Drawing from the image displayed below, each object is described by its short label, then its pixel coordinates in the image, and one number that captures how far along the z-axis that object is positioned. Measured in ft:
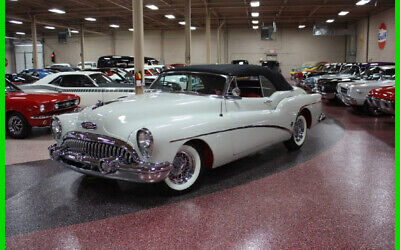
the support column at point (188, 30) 59.46
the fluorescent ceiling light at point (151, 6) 72.79
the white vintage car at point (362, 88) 35.40
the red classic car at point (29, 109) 25.41
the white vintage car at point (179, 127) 13.08
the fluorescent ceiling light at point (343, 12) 84.35
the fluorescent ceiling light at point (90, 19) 92.55
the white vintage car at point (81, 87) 32.32
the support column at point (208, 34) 77.19
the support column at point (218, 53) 100.50
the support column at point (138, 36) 38.70
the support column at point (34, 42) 83.25
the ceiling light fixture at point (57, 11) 77.97
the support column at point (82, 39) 98.91
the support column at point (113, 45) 125.90
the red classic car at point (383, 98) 26.35
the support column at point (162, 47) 122.93
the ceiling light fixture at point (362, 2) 68.27
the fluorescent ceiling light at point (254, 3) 70.03
